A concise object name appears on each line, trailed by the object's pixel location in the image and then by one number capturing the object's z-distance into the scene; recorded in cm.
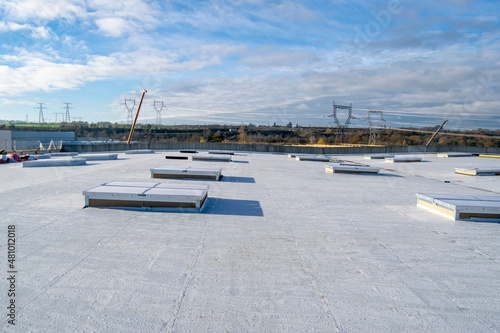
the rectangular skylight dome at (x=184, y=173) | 1479
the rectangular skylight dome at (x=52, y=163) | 1914
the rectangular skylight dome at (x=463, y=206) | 883
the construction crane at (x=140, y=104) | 6379
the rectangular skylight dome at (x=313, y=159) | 3303
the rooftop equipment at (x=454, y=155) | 4250
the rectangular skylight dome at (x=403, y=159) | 3303
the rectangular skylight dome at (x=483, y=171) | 2198
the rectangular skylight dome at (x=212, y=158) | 2566
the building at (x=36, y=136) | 4083
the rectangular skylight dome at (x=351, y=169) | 2066
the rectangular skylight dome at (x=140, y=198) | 869
